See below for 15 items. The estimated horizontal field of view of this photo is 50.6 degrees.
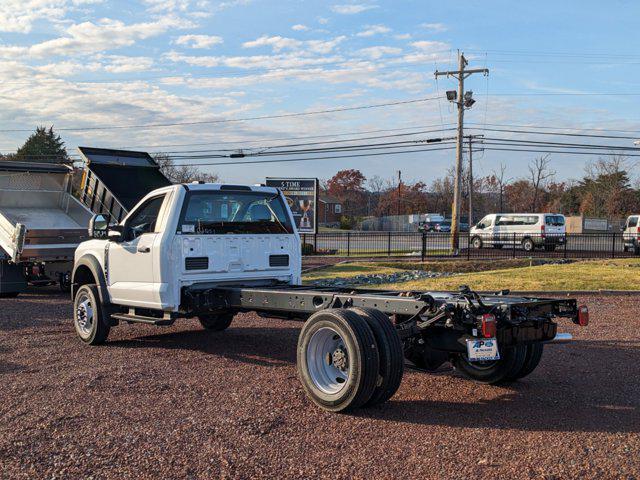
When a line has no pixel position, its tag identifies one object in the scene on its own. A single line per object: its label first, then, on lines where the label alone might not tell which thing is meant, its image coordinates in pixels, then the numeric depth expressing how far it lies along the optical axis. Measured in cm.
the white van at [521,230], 3619
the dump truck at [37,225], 1509
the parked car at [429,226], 6314
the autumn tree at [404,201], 9150
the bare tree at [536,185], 7646
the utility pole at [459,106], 3681
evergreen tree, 6644
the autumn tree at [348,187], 9919
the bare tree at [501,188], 8069
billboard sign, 3109
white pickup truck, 590
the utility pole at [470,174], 5703
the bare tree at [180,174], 6670
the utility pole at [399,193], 9004
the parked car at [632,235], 3062
